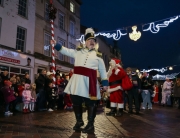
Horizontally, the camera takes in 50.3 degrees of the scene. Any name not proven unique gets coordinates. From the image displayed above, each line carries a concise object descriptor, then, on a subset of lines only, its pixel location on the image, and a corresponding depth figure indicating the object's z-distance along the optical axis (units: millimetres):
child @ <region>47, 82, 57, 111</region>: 8047
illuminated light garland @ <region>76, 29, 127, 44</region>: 14675
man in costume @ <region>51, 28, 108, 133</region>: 3846
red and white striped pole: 7752
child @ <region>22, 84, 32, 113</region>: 7867
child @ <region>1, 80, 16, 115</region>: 6997
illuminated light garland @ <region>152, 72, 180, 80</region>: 36150
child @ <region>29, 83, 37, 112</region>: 8270
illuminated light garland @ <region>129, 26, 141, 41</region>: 12444
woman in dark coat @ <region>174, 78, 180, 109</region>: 11045
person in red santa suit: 6508
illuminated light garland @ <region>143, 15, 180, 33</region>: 11727
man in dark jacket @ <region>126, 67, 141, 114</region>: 7582
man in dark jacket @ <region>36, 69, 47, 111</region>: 8594
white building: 14094
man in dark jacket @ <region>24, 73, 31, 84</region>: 9153
